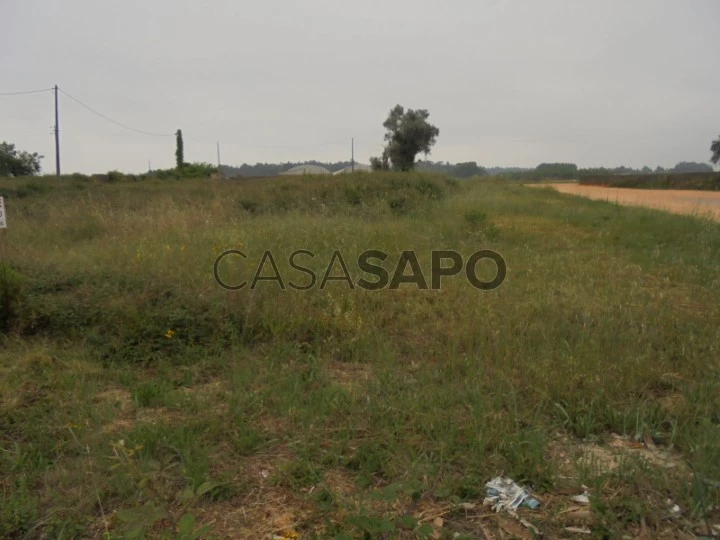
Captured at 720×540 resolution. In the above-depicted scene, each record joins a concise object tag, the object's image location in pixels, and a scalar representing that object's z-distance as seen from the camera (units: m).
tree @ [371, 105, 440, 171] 33.16
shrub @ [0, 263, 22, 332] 3.61
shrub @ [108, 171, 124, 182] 24.91
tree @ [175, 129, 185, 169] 40.31
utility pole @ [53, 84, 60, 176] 24.12
